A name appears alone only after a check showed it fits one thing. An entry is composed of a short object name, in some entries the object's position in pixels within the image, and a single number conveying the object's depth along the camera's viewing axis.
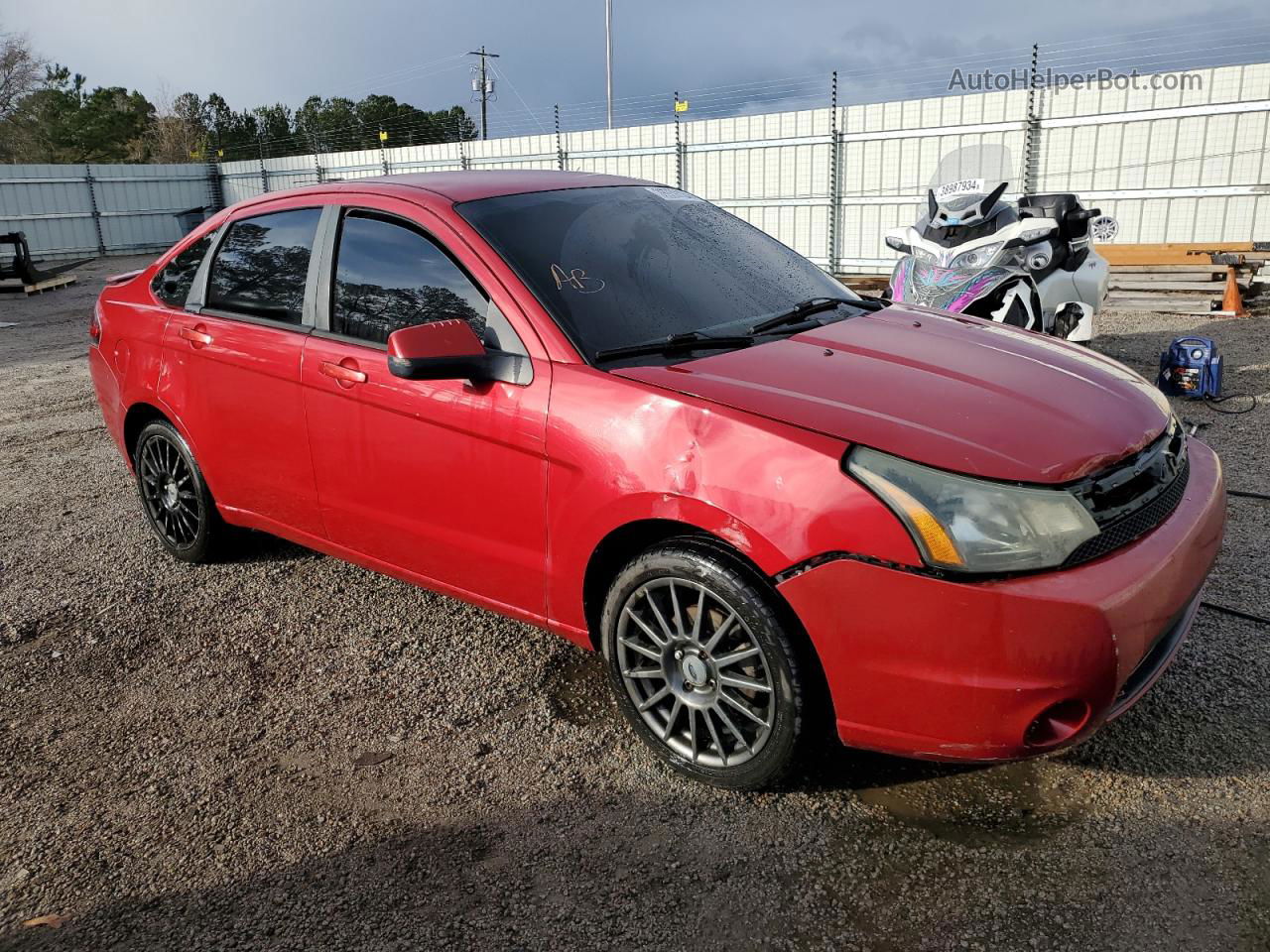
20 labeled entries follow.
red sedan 2.25
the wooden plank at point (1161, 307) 11.12
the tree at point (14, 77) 50.22
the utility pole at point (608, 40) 35.78
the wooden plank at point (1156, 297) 11.75
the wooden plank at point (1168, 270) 12.25
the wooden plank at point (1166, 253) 12.52
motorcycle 6.57
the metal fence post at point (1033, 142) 14.40
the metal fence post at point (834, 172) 16.58
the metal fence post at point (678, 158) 18.69
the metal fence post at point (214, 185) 31.86
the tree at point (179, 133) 52.44
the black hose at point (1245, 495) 4.80
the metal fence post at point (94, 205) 27.98
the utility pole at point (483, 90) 50.90
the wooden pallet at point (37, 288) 18.59
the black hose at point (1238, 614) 3.55
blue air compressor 6.87
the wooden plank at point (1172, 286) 12.00
